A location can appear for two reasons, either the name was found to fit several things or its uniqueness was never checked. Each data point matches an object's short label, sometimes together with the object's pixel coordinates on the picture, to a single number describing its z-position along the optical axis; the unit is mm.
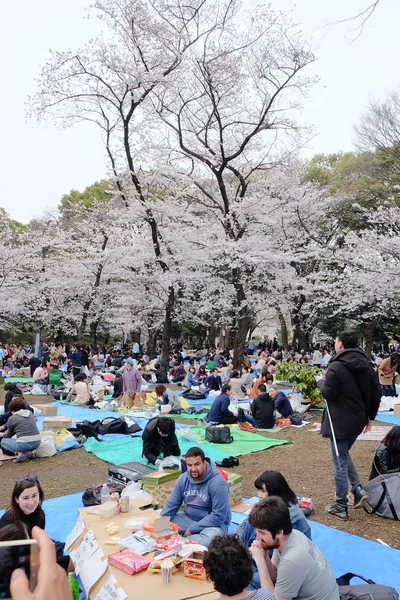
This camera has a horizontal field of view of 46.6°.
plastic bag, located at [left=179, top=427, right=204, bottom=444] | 7582
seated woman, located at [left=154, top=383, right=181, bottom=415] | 10469
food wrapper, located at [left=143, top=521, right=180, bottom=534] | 3211
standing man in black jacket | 4441
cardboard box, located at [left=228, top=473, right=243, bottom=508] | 4699
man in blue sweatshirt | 3531
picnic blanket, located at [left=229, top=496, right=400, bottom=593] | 3476
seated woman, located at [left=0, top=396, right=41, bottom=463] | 6559
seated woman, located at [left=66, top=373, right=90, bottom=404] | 11578
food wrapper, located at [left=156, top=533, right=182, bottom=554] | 2893
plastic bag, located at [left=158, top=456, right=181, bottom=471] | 5289
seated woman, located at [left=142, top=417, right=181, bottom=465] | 6012
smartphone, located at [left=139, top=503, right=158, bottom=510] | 3848
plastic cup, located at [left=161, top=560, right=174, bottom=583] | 2576
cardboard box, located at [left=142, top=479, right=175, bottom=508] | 4461
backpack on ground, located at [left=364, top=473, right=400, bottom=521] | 4477
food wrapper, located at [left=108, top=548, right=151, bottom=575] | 2662
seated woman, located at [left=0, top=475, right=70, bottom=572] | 3100
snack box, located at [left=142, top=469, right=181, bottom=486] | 4480
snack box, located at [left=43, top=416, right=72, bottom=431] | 8180
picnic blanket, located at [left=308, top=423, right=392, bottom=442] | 7649
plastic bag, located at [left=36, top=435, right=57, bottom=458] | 6996
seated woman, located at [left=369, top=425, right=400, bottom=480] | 4797
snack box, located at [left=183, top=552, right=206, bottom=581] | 2625
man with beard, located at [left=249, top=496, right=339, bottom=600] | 2283
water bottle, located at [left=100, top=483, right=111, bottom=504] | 4090
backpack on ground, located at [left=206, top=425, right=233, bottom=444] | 7531
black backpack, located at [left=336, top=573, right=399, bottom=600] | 2646
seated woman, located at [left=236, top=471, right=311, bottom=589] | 3154
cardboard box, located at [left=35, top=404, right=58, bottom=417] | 9952
